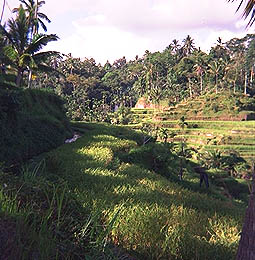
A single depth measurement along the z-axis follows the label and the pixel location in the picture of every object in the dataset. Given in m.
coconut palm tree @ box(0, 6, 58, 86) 16.69
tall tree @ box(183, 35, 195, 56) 87.94
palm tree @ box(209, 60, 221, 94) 64.85
